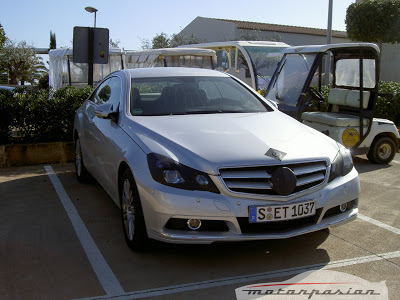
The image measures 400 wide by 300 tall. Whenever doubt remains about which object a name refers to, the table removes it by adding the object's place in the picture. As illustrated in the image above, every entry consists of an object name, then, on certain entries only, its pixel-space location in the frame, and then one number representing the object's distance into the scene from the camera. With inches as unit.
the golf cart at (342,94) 316.2
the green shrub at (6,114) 322.3
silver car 150.3
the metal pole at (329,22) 639.8
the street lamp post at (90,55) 367.6
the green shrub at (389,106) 454.4
